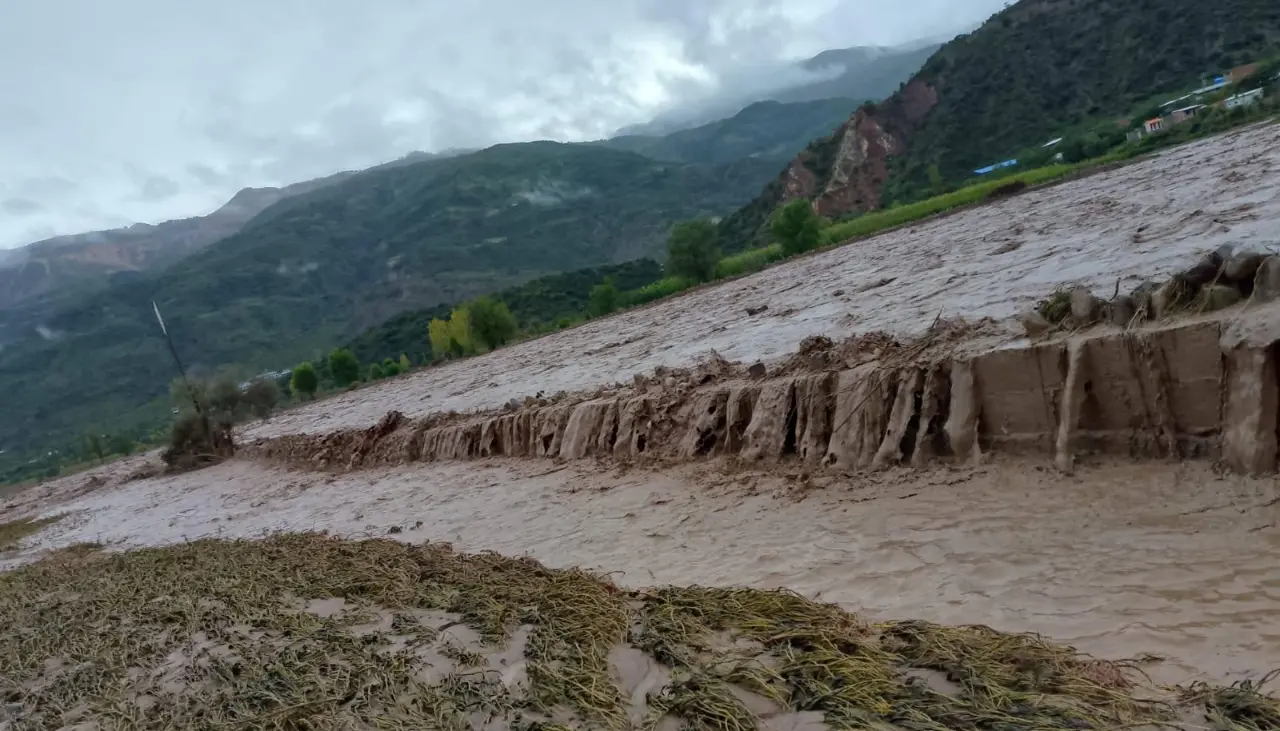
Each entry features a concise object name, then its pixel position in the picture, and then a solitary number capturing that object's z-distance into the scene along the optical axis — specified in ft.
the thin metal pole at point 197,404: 100.53
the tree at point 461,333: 170.19
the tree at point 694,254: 153.58
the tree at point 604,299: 160.97
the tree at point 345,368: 196.75
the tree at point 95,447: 196.33
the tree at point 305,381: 192.03
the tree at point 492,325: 162.50
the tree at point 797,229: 135.44
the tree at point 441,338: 186.91
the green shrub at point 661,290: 150.04
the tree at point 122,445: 200.44
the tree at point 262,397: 125.29
